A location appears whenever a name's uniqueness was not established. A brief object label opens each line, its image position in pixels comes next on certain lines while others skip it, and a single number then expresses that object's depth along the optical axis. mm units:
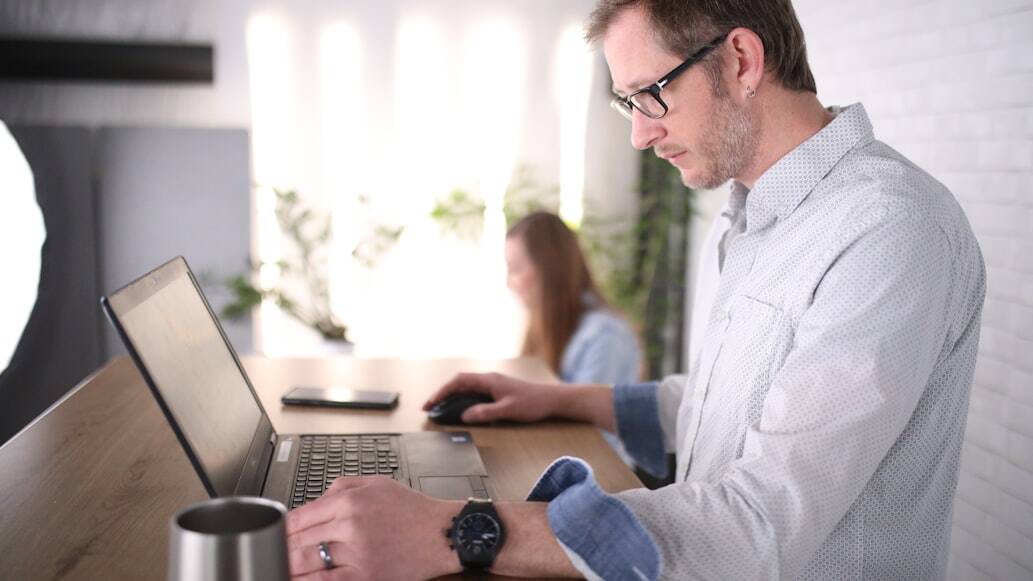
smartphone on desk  1879
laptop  1049
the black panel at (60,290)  4199
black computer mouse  1769
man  1039
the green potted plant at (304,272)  4887
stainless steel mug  724
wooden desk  1130
